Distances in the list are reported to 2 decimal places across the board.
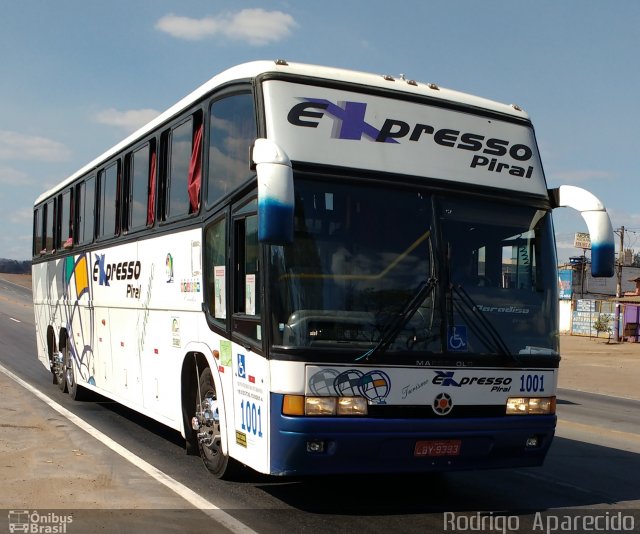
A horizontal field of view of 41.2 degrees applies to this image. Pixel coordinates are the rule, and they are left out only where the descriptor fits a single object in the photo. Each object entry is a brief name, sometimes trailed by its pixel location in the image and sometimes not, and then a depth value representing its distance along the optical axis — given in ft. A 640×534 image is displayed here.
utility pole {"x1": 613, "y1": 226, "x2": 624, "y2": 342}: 156.66
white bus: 20.76
